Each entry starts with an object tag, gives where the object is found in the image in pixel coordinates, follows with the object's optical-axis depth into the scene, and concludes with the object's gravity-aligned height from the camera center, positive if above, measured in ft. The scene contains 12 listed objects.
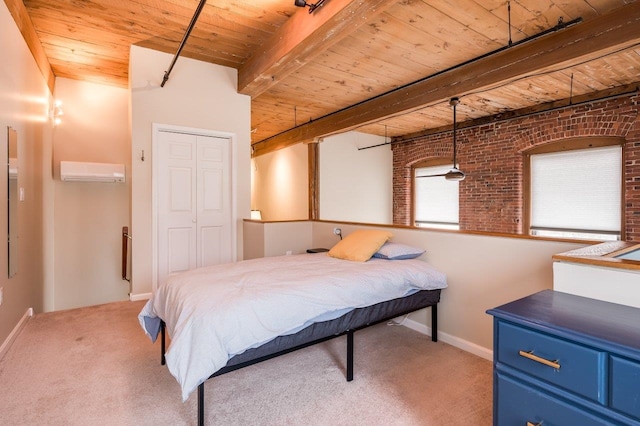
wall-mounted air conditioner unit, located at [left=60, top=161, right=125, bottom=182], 13.74 +1.60
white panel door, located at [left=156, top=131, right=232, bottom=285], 13.16 +0.32
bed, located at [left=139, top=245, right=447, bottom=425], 5.42 -1.95
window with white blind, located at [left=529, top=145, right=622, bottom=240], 15.38 +0.85
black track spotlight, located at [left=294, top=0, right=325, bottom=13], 8.50 +5.32
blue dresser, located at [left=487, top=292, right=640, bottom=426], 3.44 -1.75
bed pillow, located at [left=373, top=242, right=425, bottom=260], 9.66 -1.24
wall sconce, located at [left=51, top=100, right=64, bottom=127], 14.16 +4.14
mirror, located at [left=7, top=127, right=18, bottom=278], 8.76 +0.33
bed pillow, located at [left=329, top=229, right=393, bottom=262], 9.72 -1.08
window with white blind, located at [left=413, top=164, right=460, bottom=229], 21.99 +0.71
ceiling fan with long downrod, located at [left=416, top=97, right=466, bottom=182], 14.49 +1.53
